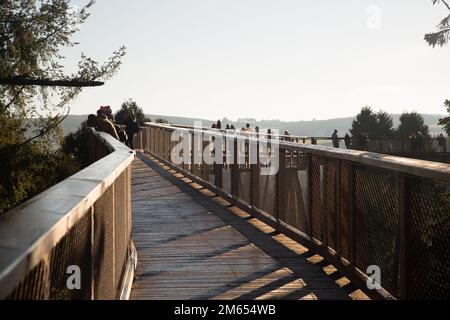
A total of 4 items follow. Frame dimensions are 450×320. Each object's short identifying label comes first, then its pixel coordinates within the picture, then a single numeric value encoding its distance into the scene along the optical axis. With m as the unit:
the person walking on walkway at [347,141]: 49.19
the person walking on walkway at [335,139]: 48.64
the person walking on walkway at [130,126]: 26.16
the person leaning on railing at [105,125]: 15.80
